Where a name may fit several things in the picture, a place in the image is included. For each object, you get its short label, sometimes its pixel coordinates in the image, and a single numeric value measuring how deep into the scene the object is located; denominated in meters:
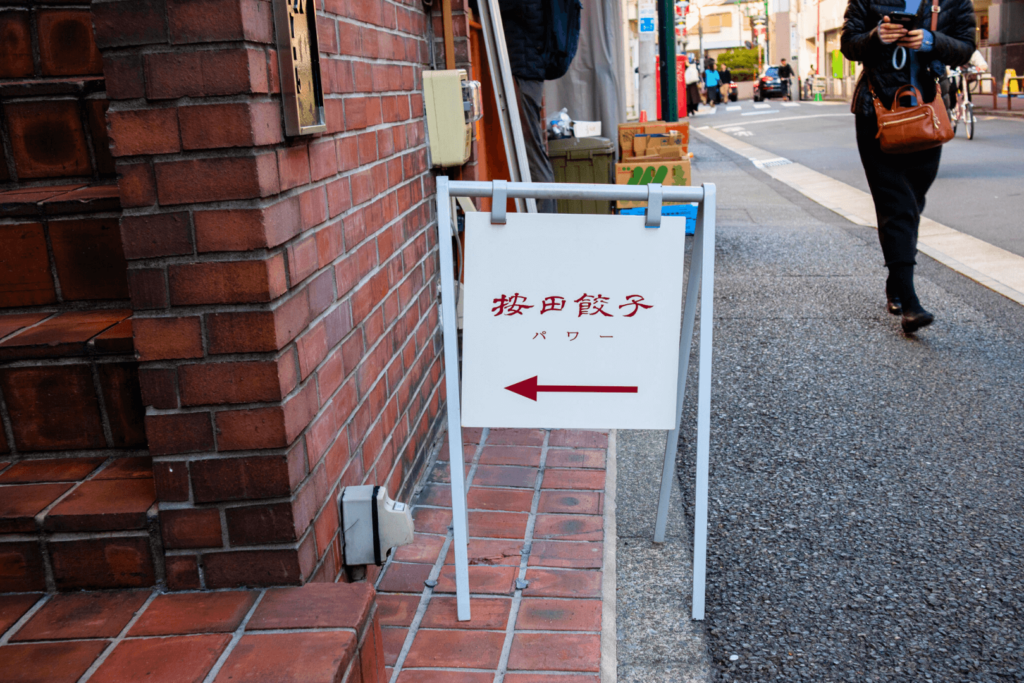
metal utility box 1.81
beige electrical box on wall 3.38
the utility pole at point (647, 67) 12.76
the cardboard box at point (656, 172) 7.18
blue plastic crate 6.94
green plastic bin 7.21
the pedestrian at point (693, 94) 34.09
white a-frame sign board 2.22
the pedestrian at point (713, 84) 48.34
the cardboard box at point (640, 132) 7.75
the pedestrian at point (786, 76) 51.03
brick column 1.68
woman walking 4.61
